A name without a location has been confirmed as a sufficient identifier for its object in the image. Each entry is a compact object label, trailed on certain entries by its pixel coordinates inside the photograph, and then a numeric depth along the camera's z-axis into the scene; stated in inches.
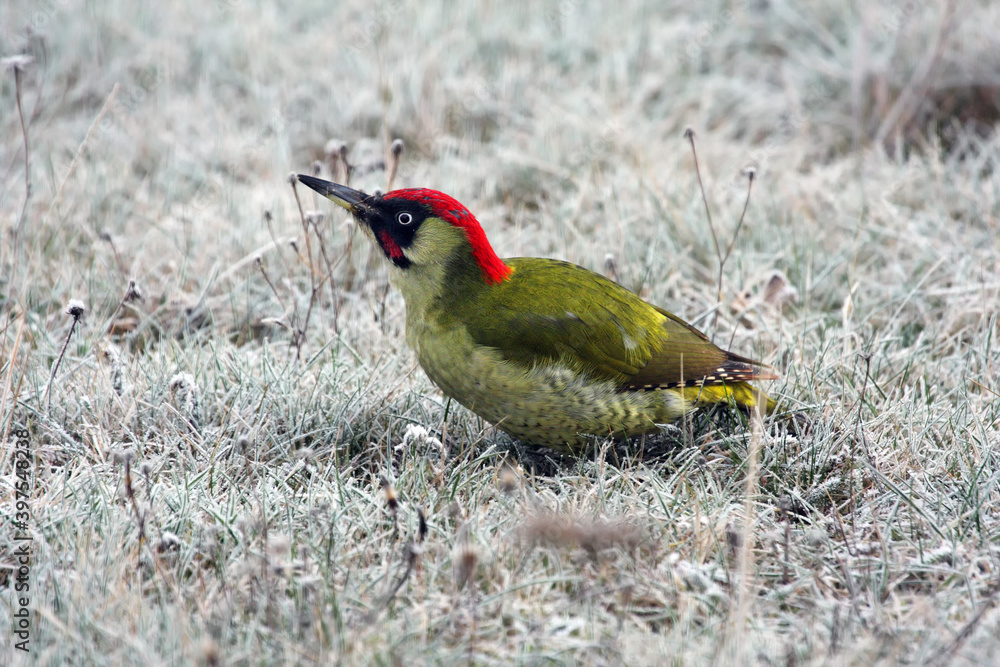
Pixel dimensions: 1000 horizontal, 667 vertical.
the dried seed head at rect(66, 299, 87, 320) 219.2
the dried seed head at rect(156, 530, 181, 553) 190.1
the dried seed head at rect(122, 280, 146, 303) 249.4
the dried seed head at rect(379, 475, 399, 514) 184.1
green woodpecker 243.6
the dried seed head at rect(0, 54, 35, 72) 265.4
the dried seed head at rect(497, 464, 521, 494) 197.0
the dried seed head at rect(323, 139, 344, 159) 313.4
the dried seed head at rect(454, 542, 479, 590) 166.6
